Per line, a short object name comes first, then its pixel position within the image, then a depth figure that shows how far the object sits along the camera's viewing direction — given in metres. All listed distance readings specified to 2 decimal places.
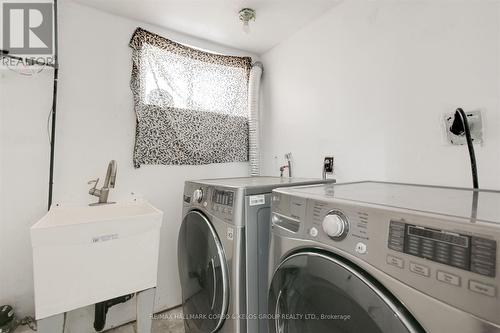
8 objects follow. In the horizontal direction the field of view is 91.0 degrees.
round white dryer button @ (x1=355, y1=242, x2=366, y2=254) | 0.59
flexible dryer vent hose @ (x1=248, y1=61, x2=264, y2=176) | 2.13
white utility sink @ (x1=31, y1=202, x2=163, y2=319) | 0.97
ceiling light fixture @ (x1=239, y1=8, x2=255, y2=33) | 1.63
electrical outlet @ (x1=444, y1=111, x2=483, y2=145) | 1.02
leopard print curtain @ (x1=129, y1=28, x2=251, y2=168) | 1.75
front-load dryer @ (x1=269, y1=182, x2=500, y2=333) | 0.43
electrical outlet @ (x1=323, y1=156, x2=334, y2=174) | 1.65
